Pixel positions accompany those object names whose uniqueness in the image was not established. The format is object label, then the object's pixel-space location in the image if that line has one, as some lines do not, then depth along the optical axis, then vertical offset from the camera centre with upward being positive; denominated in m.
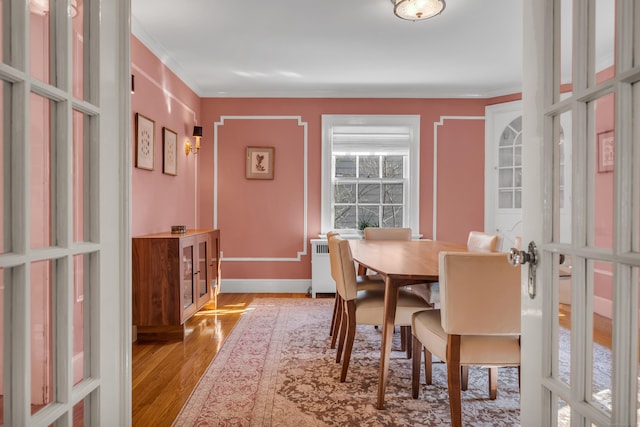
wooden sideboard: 3.01 -0.61
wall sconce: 4.39 +0.84
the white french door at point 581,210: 0.71 +0.00
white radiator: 4.72 -0.75
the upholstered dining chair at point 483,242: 2.99 -0.26
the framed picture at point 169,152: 3.76 +0.58
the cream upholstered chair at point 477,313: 1.65 -0.45
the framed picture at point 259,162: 4.92 +0.60
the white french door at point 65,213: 0.68 -0.01
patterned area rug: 1.93 -1.05
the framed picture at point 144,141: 3.20 +0.59
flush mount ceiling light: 2.60 +1.39
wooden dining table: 1.93 -0.31
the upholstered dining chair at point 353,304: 2.28 -0.58
